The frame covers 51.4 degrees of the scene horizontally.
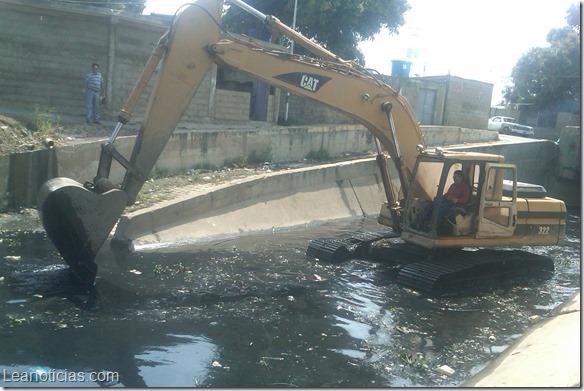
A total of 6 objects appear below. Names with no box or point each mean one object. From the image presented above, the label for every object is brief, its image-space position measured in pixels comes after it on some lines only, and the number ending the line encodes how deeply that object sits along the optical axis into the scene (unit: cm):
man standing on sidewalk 1465
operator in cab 951
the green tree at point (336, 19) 2573
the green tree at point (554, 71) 3728
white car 3828
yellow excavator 763
